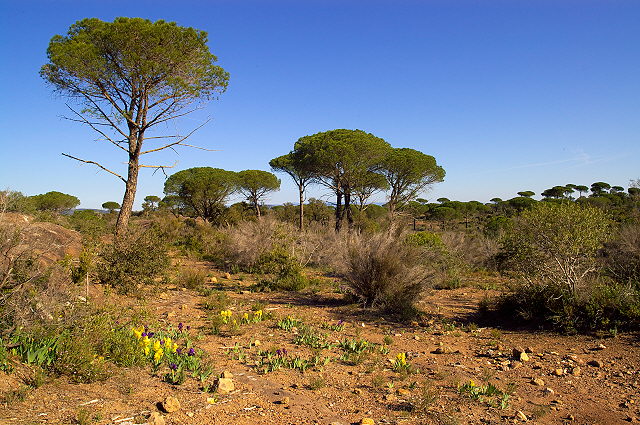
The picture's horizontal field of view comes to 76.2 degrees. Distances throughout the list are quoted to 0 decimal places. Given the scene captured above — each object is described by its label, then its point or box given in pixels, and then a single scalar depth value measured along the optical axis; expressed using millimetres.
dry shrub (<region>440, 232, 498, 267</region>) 16891
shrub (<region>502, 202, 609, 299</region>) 6914
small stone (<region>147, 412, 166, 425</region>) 3150
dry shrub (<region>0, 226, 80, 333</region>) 3889
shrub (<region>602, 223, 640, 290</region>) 9586
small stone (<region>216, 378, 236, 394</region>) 3961
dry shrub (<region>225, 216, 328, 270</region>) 13969
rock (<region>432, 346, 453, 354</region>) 5973
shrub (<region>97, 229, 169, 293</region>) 8695
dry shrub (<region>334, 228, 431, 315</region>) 8664
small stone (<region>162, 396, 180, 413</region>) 3396
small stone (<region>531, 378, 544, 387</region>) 4664
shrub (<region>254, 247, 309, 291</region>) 11195
